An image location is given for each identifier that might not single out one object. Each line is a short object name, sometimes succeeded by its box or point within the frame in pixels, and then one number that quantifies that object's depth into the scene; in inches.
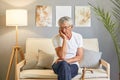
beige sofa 154.4
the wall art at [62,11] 195.8
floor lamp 176.9
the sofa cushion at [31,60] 171.8
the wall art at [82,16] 196.2
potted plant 161.7
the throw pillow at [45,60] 169.8
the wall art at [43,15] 195.2
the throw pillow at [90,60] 171.2
